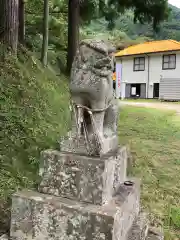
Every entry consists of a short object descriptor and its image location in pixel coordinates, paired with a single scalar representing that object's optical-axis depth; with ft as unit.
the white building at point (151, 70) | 62.26
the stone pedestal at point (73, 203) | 5.48
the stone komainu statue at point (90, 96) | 5.73
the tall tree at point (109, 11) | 22.32
